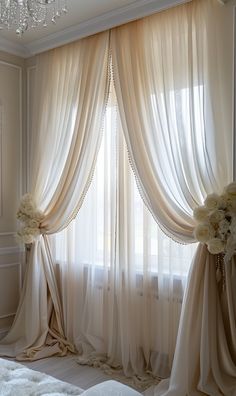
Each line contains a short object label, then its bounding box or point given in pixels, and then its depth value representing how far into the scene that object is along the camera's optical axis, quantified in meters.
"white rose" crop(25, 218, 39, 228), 3.23
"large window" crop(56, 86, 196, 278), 2.64
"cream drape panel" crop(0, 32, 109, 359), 2.97
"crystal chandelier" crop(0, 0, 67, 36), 1.86
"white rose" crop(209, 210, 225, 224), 2.21
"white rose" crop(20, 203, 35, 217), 3.26
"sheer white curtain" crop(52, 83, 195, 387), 2.63
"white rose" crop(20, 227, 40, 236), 3.21
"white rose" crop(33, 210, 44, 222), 3.25
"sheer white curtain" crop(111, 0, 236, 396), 2.22
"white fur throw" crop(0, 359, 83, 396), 1.35
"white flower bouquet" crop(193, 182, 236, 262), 2.18
